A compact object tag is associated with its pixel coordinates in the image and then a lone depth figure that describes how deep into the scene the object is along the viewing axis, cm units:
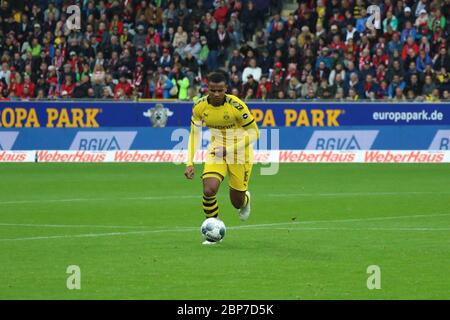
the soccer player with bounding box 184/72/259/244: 1498
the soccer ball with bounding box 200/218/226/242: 1477
